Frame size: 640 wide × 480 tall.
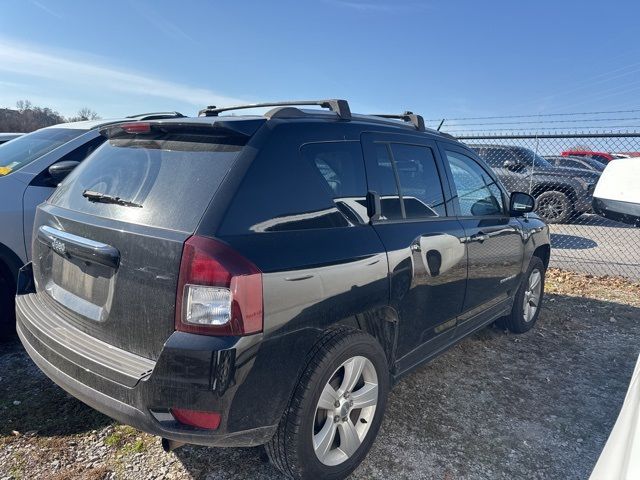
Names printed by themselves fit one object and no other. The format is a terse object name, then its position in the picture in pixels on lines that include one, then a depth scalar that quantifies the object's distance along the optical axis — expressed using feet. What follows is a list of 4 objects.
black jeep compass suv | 5.97
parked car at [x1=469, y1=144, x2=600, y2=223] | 34.06
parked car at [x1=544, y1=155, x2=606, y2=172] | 38.06
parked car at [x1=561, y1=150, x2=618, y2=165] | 53.30
